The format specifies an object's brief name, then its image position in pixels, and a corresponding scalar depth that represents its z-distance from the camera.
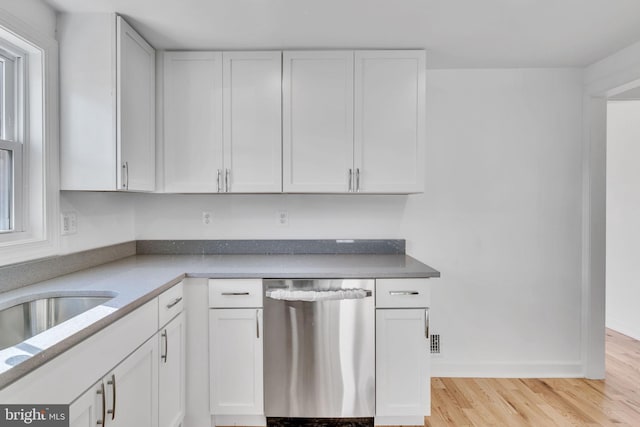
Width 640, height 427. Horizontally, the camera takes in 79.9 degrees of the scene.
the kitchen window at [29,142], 1.73
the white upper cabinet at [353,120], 2.35
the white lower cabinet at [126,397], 1.19
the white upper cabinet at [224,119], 2.36
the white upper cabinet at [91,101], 1.93
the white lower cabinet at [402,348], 2.07
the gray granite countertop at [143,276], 1.03
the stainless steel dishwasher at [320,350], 2.04
